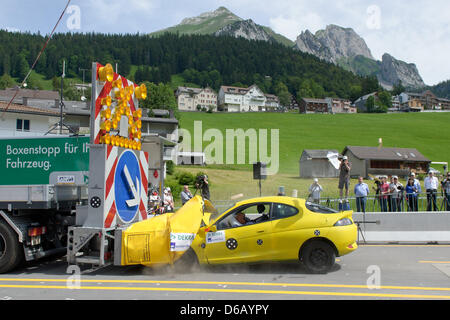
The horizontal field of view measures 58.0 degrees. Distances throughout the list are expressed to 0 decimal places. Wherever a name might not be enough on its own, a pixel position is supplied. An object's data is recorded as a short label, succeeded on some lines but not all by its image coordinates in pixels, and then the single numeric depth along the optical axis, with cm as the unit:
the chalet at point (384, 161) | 6291
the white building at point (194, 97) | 17550
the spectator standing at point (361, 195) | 1375
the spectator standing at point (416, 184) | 1508
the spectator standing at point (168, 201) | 1509
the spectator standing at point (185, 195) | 1545
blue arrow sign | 823
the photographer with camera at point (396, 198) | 1392
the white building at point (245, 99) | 18612
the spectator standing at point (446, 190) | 1411
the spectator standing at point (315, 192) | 1440
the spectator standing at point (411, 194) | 1398
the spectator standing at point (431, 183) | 1541
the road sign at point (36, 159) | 870
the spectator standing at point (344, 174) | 1650
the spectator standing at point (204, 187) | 1438
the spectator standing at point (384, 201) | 1406
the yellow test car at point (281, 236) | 799
